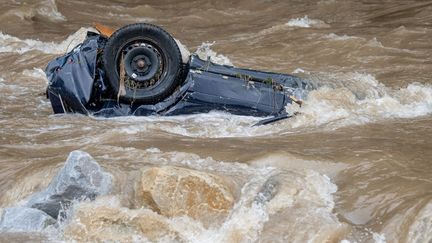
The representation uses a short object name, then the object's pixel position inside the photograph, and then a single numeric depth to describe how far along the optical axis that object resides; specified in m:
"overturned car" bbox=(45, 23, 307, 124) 13.91
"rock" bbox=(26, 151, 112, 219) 10.13
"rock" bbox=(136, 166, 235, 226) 9.92
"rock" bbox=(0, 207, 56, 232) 9.89
